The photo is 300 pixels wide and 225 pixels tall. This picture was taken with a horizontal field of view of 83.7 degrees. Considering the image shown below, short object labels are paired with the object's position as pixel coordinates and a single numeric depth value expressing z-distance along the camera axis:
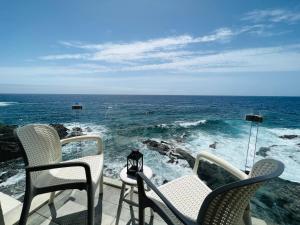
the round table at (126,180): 1.36
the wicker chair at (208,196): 0.68
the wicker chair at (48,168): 1.16
